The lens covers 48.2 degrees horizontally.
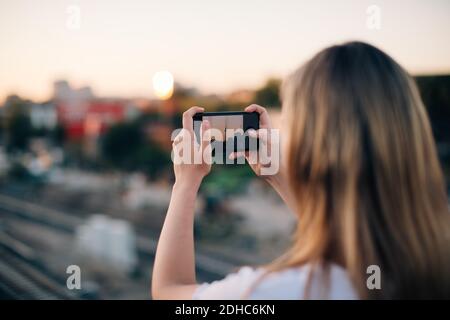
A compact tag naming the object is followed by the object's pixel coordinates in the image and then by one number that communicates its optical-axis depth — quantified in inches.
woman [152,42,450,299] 32.1
